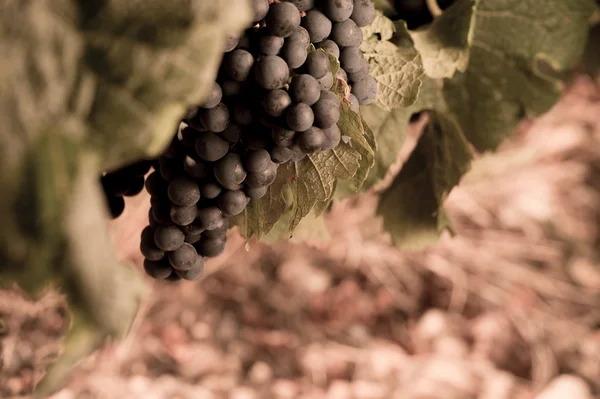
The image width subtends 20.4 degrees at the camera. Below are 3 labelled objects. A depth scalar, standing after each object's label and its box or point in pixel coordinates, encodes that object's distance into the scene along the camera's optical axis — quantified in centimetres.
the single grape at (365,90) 78
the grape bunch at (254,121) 74
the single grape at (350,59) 77
